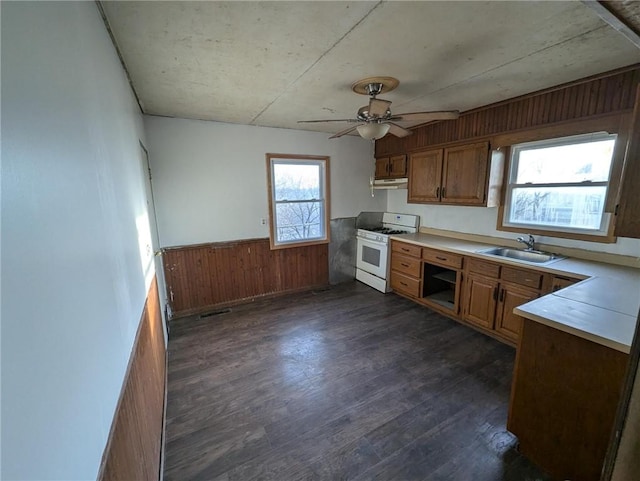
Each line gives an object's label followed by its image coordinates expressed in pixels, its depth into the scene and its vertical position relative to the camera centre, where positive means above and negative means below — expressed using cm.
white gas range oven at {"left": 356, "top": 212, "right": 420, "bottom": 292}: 409 -83
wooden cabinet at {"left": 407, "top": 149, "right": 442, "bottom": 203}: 360 +25
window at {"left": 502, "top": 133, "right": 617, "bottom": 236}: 243 +8
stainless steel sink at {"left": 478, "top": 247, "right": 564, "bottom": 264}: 269 -66
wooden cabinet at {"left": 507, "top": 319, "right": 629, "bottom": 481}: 131 -110
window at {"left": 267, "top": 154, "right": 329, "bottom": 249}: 388 -5
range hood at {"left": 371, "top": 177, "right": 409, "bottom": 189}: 412 +18
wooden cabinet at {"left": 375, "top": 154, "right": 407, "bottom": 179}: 413 +44
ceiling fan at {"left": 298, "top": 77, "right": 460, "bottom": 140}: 212 +64
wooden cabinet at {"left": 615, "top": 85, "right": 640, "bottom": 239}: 107 +0
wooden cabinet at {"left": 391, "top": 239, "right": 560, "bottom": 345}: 256 -105
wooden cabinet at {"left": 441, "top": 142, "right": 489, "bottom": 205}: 307 +24
